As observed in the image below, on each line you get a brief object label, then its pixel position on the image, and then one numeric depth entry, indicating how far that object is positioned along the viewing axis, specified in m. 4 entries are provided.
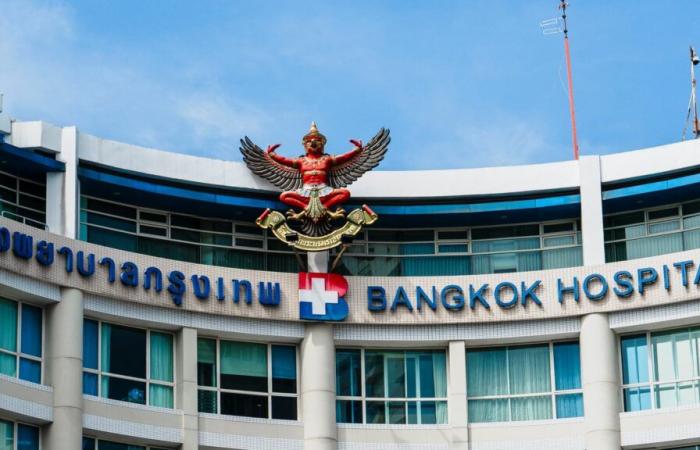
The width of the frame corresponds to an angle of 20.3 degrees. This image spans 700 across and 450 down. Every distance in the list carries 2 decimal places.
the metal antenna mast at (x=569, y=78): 68.11
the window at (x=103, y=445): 58.62
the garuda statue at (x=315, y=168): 62.66
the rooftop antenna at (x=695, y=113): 69.00
